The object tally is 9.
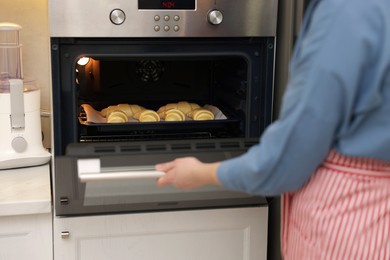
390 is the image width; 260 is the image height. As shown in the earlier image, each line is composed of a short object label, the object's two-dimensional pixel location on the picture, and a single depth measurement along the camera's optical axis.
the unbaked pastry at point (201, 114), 1.58
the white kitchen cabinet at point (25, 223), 1.41
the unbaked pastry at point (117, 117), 1.53
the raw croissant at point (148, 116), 1.55
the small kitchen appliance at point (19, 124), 1.58
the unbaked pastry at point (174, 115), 1.56
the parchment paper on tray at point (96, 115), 1.53
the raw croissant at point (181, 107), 1.61
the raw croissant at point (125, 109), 1.59
